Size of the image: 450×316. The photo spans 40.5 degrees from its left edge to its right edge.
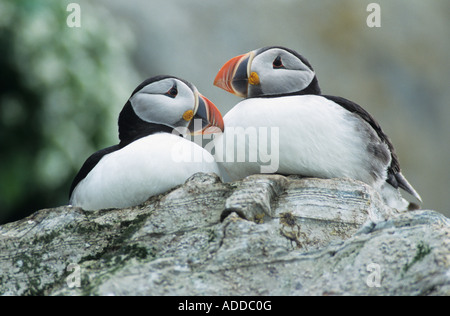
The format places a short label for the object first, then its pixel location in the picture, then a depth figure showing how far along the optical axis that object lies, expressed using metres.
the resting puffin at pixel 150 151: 2.88
